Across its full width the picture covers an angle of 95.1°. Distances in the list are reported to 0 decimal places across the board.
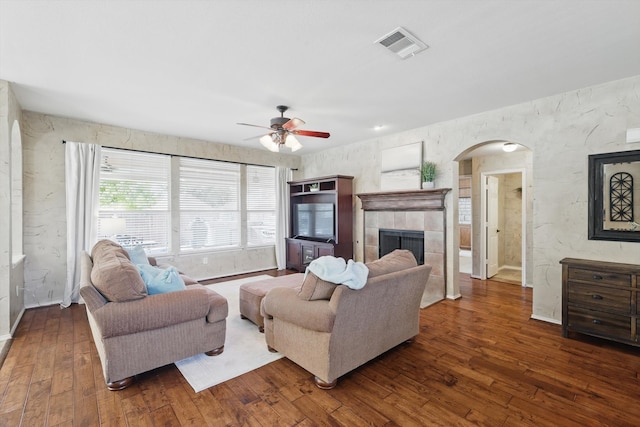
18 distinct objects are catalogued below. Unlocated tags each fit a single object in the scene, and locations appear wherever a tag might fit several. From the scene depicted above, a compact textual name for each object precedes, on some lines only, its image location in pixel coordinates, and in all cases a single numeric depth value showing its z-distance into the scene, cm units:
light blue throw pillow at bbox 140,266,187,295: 252
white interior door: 579
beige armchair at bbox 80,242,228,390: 219
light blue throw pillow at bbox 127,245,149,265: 375
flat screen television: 595
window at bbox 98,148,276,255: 475
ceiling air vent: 224
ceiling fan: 353
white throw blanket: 217
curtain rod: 463
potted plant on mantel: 456
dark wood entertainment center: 571
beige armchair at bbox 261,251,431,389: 218
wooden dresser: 279
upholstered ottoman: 326
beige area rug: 239
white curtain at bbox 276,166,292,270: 660
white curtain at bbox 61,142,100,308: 421
